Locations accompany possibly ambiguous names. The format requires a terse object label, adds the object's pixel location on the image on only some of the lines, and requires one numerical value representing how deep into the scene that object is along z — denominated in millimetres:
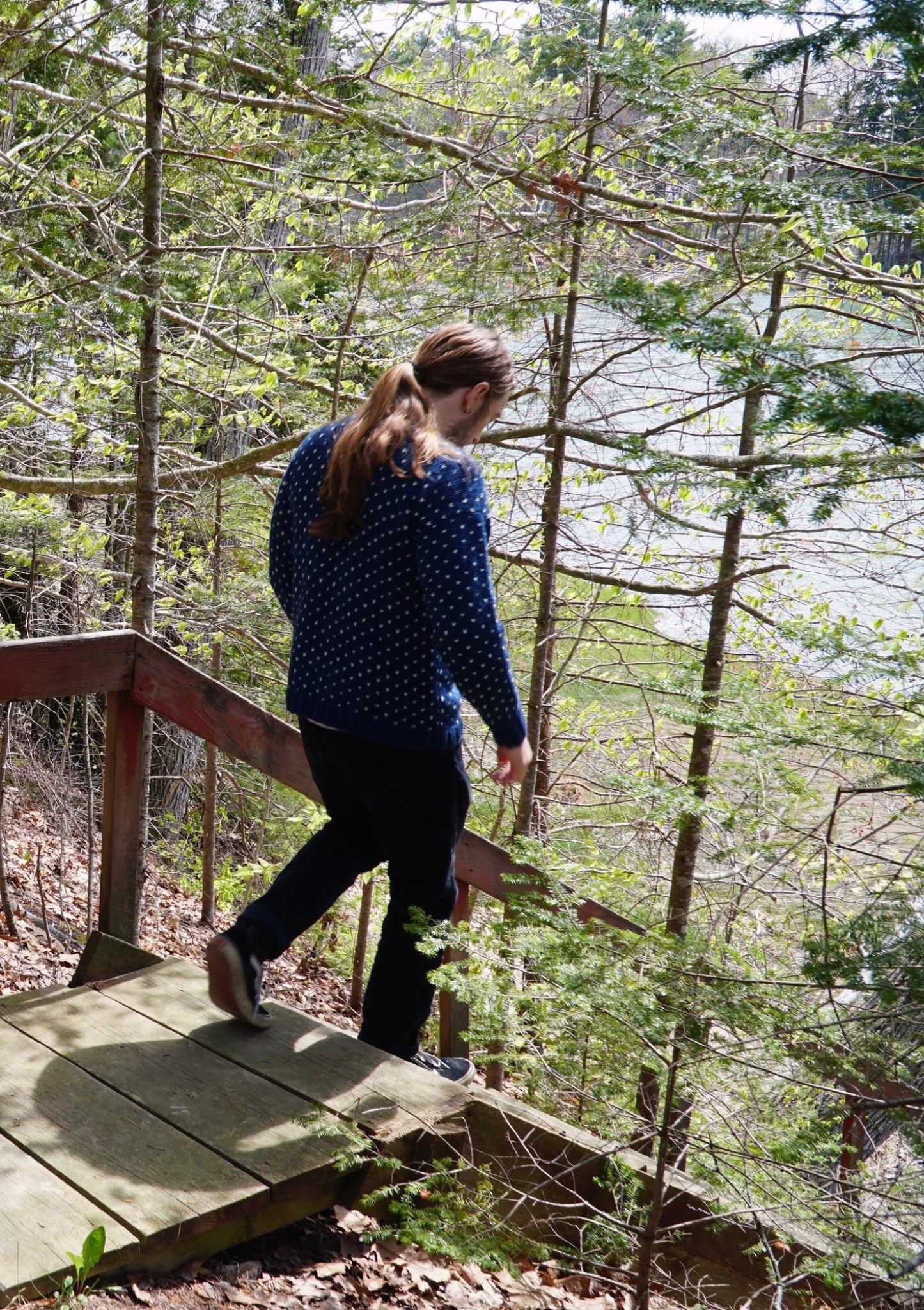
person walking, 2562
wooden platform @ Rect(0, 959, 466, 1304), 2240
